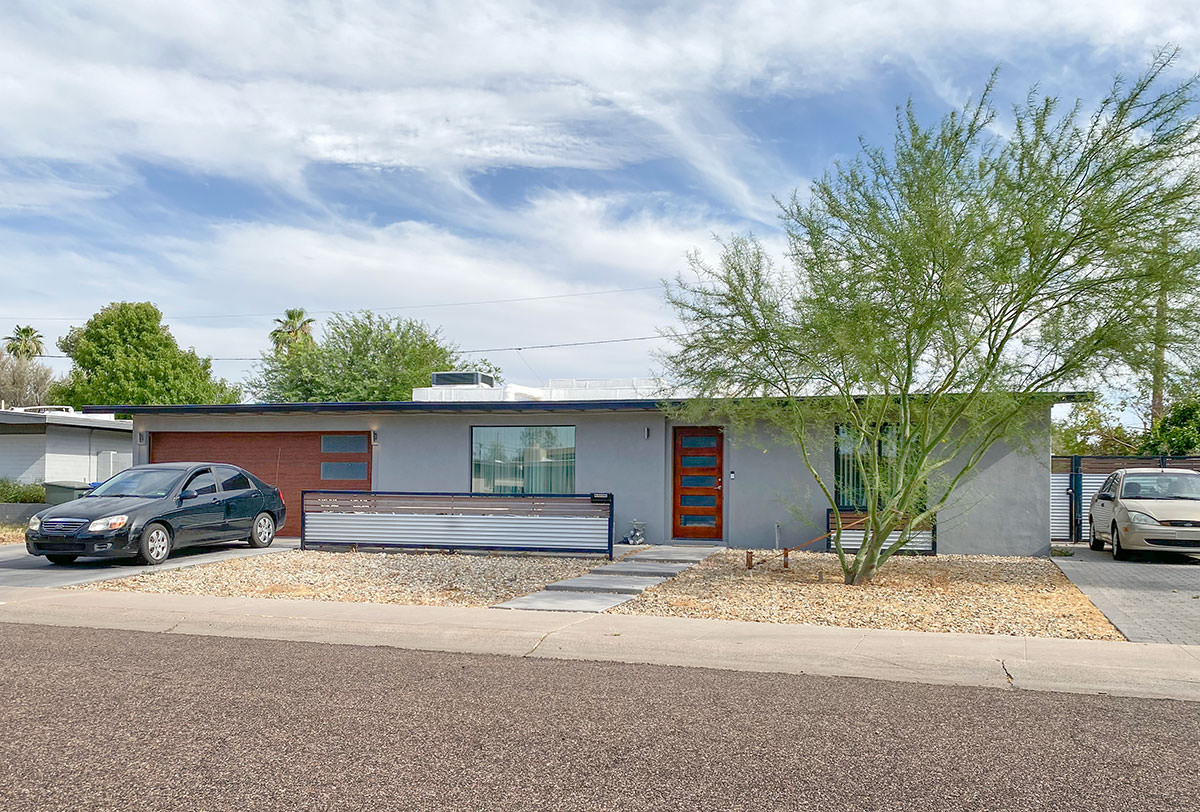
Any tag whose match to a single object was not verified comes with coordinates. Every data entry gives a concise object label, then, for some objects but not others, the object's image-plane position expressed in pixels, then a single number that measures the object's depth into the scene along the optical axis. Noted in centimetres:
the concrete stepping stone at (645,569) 1409
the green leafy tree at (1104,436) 3029
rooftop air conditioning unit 2273
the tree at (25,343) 5825
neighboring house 2475
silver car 1598
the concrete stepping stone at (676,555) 1578
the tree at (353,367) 4147
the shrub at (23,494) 2323
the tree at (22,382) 4984
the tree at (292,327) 5844
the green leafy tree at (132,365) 4562
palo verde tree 1130
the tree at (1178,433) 2439
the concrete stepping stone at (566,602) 1120
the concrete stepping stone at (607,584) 1260
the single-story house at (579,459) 1722
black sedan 1449
